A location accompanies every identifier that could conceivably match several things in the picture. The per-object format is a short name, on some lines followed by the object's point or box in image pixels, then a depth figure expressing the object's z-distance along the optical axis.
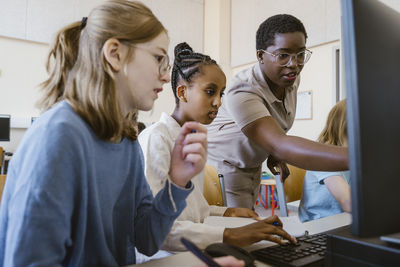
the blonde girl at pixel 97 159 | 0.52
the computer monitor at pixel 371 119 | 0.39
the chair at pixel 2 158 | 3.63
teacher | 1.03
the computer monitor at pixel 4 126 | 4.16
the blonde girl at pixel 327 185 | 1.32
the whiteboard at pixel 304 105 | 4.39
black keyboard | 0.59
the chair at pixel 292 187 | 1.82
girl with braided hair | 0.77
